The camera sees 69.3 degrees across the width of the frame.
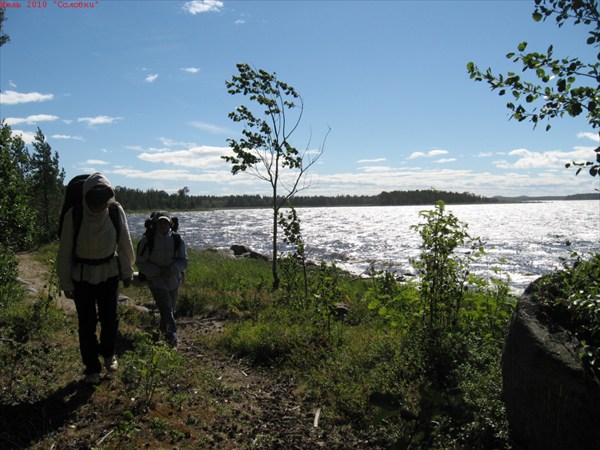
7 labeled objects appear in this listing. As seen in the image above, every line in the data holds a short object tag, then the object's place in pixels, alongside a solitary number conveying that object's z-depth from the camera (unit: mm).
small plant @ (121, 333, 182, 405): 4324
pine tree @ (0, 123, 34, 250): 9352
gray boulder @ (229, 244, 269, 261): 30103
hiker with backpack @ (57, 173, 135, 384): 4465
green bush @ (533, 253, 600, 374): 2820
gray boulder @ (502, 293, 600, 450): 2982
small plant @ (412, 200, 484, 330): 5668
